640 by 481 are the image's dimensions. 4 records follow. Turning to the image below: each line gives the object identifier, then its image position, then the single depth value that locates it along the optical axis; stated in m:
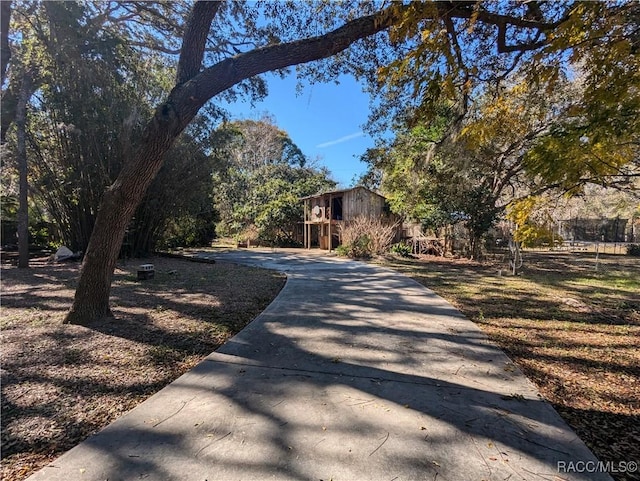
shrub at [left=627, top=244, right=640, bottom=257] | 17.28
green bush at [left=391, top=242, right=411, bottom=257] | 14.55
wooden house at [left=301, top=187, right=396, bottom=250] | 17.86
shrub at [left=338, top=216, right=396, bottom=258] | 13.75
